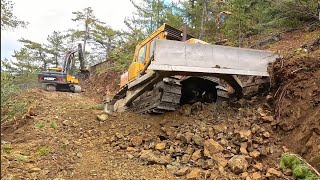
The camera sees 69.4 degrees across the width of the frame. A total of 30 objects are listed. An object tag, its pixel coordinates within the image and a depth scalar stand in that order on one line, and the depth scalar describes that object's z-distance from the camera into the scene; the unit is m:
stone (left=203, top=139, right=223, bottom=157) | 3.92
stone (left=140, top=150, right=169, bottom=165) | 3.93
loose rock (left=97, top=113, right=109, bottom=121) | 5.40
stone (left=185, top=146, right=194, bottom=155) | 4.10
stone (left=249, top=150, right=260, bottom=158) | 3.83
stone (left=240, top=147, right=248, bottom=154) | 3.91
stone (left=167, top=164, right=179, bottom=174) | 3.75
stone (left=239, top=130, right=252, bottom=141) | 4.11
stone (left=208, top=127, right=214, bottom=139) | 4.28
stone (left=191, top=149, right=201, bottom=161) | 3.95
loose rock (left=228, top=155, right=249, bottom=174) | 3.60
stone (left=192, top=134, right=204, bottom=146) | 4.19
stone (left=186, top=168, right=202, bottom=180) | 3.55
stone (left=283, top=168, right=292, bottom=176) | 3.49
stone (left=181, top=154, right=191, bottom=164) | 3.96
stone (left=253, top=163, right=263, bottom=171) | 3.65
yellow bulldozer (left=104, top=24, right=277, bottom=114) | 4.50
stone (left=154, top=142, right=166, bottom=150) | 4.27
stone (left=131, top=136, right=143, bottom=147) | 4.47
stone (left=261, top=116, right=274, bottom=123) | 4.40
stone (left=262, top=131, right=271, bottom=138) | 4.16
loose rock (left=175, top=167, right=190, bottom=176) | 3.67
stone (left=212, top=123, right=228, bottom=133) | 4.35
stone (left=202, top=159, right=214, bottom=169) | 3.74
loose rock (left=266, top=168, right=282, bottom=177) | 3.48
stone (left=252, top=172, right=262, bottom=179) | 3.49
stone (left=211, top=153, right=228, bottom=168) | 3.71
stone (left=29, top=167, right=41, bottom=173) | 3.44
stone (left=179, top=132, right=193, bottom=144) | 4.29
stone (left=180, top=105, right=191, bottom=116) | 5.02
